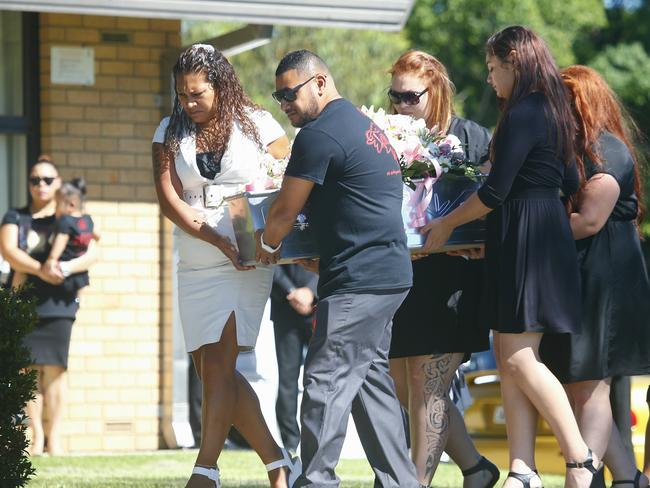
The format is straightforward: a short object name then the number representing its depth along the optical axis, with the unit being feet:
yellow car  60.44
